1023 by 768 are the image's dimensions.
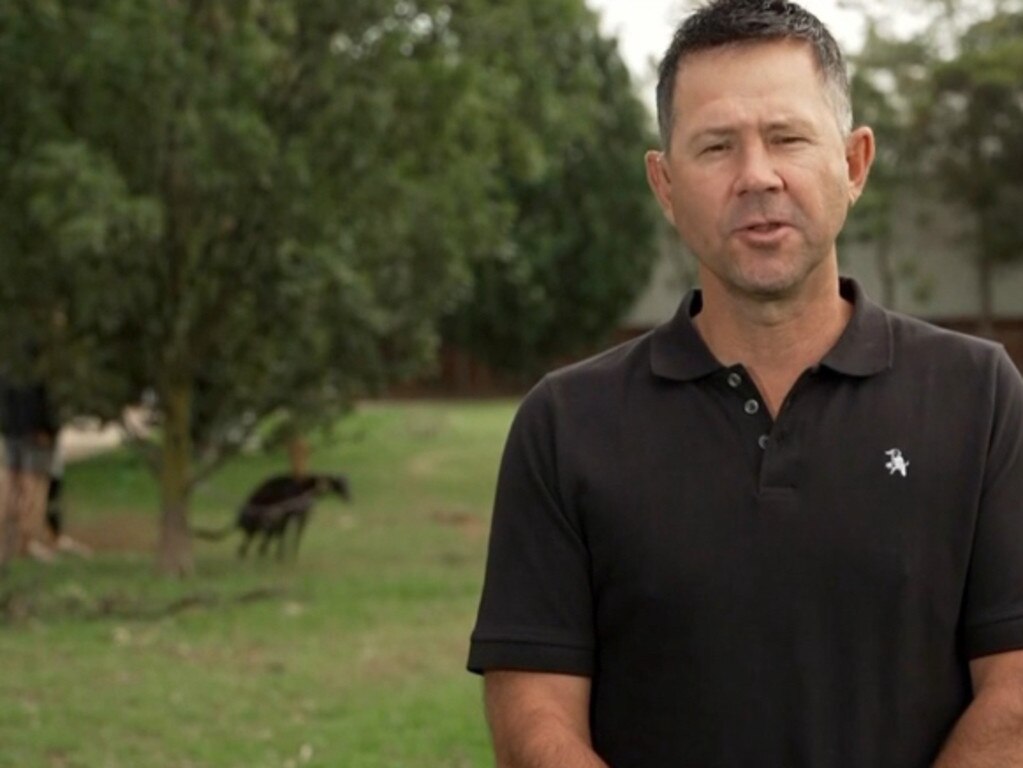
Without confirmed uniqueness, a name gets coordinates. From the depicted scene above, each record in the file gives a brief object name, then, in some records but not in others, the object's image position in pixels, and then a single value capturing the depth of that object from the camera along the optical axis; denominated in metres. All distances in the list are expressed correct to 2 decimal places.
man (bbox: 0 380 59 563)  15.55
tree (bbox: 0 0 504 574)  13.65
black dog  16.36
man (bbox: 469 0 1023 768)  2.73
